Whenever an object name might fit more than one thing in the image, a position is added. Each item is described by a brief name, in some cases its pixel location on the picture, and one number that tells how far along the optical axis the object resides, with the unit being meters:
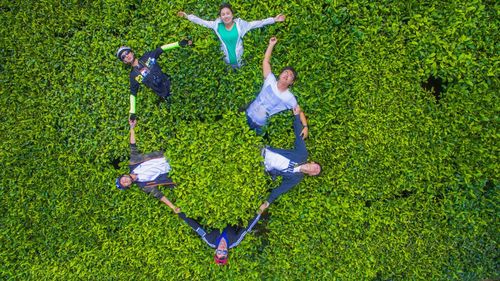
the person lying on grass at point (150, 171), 5.31
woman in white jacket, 4.97
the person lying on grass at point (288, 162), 5.20
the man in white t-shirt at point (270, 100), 4.98
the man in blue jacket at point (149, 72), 5.16
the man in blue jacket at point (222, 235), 5.32
